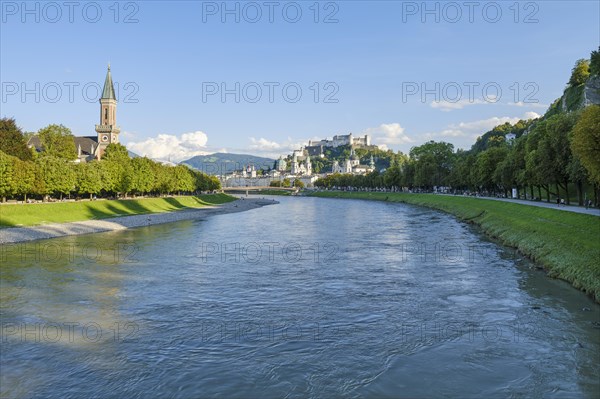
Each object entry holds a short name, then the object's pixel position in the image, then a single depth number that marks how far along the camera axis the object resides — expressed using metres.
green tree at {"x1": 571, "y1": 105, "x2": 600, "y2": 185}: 29.53
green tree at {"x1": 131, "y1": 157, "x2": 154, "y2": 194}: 106.38
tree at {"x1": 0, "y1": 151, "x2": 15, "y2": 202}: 67.31
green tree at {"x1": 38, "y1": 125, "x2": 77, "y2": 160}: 112.12
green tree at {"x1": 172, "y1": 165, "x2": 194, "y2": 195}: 136.25
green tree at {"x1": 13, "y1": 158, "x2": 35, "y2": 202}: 70.12
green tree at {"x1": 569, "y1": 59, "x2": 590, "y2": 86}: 132.25
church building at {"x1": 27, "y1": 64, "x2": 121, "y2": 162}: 158.75
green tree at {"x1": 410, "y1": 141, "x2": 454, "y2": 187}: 144.75
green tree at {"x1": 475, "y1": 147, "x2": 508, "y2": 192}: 98.81
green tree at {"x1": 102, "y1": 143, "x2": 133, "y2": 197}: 97.36
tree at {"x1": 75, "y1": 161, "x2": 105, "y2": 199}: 86.50
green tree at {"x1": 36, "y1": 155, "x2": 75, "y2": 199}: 77.69
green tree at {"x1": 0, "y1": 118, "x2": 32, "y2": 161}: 87.19
